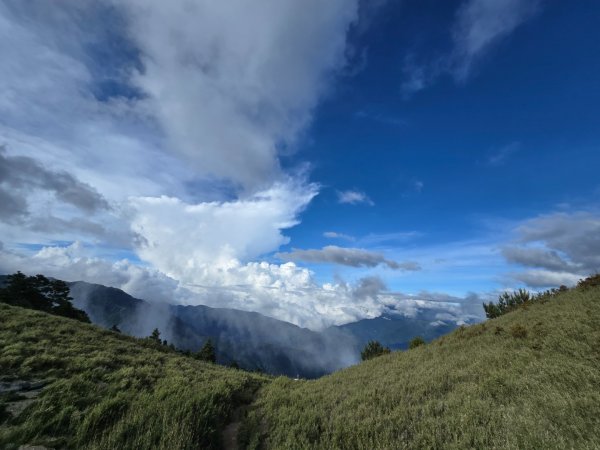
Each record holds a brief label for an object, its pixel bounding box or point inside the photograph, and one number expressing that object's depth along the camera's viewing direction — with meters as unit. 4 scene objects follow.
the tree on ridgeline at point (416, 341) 29.53
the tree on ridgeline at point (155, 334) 59.88
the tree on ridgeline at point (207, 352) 50.60
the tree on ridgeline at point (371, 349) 39.00
